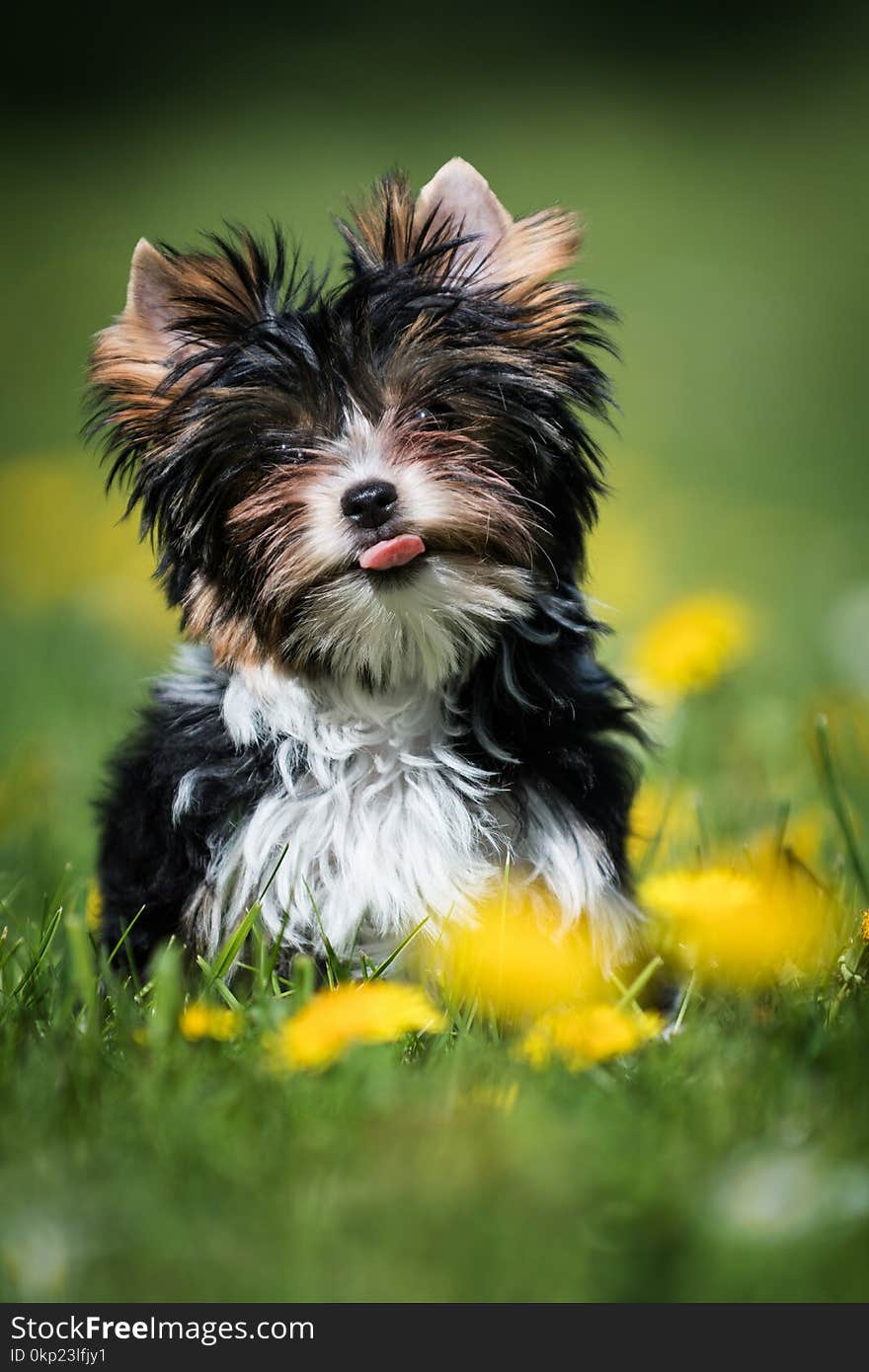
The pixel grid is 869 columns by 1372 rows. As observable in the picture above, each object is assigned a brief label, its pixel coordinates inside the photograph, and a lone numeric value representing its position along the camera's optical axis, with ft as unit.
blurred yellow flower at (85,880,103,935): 11.48
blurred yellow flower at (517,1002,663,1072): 7.77
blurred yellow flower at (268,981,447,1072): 7.36
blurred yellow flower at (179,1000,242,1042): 8.04
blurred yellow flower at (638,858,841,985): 8.80
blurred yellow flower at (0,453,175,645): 26.27
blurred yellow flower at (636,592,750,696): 15.21
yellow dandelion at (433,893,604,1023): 9.15
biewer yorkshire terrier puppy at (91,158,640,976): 9.75
